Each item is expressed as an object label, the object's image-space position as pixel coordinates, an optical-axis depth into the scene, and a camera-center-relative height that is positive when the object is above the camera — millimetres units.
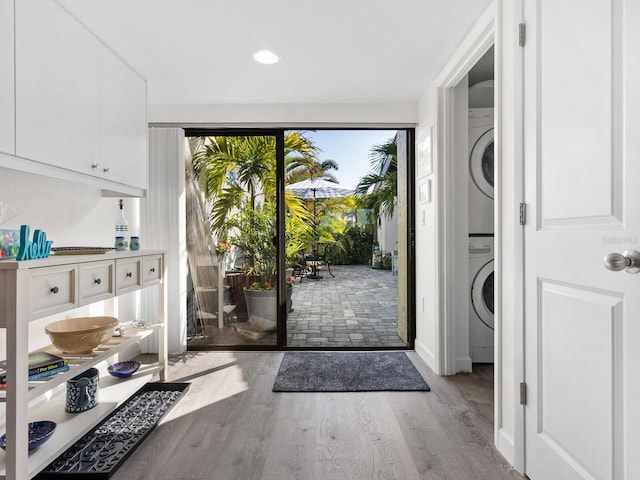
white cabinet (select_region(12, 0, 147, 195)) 1642 +729
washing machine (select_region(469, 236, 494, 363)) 3078 -380
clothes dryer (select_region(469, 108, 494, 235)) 3039 +575
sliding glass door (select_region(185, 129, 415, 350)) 3551 +206
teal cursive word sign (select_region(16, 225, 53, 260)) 1536 -17
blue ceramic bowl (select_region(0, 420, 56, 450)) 1615 -860
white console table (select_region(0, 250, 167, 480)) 1398 -384
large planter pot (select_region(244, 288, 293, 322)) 3582 -576
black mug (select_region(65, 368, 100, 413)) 2029 -822
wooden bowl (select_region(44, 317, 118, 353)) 1943 -498
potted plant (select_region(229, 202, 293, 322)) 3551 -113
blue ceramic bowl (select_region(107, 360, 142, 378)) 2531 -854
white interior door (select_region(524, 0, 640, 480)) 1103 +23
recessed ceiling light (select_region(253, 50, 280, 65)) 2475 +1235
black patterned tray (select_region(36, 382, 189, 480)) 1687 -1011
